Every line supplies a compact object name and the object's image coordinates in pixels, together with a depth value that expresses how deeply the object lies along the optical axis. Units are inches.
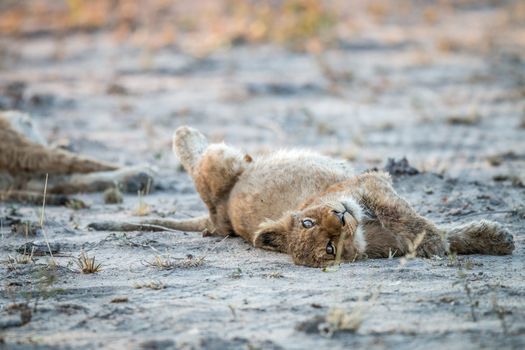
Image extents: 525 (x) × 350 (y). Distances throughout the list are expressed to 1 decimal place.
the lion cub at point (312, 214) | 418.6
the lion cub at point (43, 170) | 653.9
